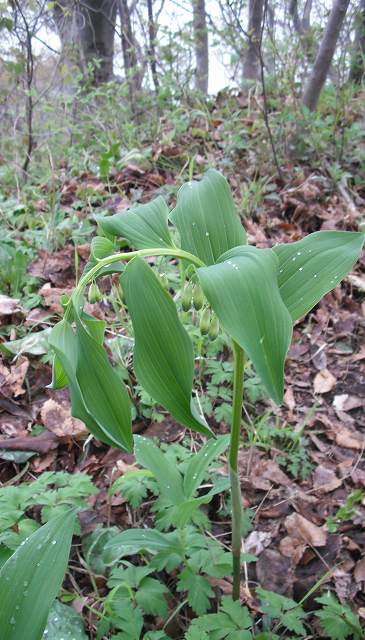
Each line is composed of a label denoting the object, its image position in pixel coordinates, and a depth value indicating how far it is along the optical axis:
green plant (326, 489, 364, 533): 0.57
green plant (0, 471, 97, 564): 0.47
